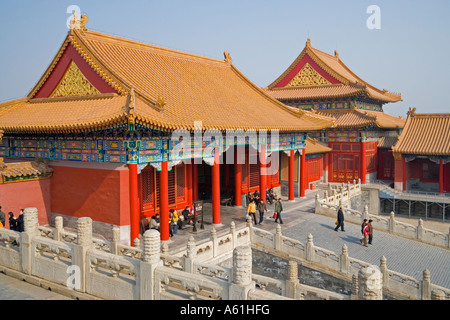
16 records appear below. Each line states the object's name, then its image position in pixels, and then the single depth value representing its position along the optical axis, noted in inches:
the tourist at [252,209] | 746.8
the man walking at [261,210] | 754.8
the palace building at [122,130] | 604.4
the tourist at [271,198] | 969.6
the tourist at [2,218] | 545.0
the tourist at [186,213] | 721.0
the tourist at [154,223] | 640.4
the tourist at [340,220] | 767.7
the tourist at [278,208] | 768.3
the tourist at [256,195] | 883.9
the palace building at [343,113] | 1299.2
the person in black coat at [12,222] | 558.7
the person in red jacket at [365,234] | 714.6
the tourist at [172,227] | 666.8
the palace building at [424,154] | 1133.1
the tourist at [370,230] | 713.6
